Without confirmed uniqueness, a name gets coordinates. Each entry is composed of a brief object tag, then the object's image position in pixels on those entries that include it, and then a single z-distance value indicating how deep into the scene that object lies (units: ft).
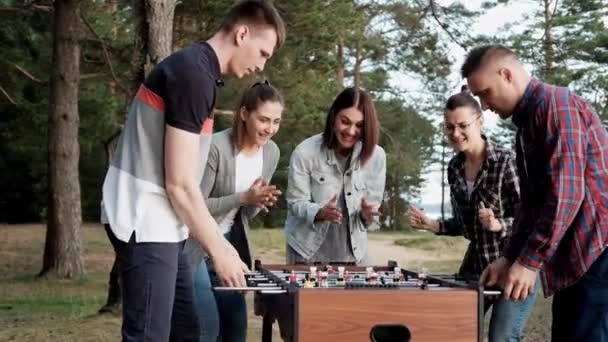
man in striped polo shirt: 9.25
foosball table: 10.01
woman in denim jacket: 14.49
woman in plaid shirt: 12.80
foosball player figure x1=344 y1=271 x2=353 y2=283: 11.82
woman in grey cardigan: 13.25
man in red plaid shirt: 9.31
